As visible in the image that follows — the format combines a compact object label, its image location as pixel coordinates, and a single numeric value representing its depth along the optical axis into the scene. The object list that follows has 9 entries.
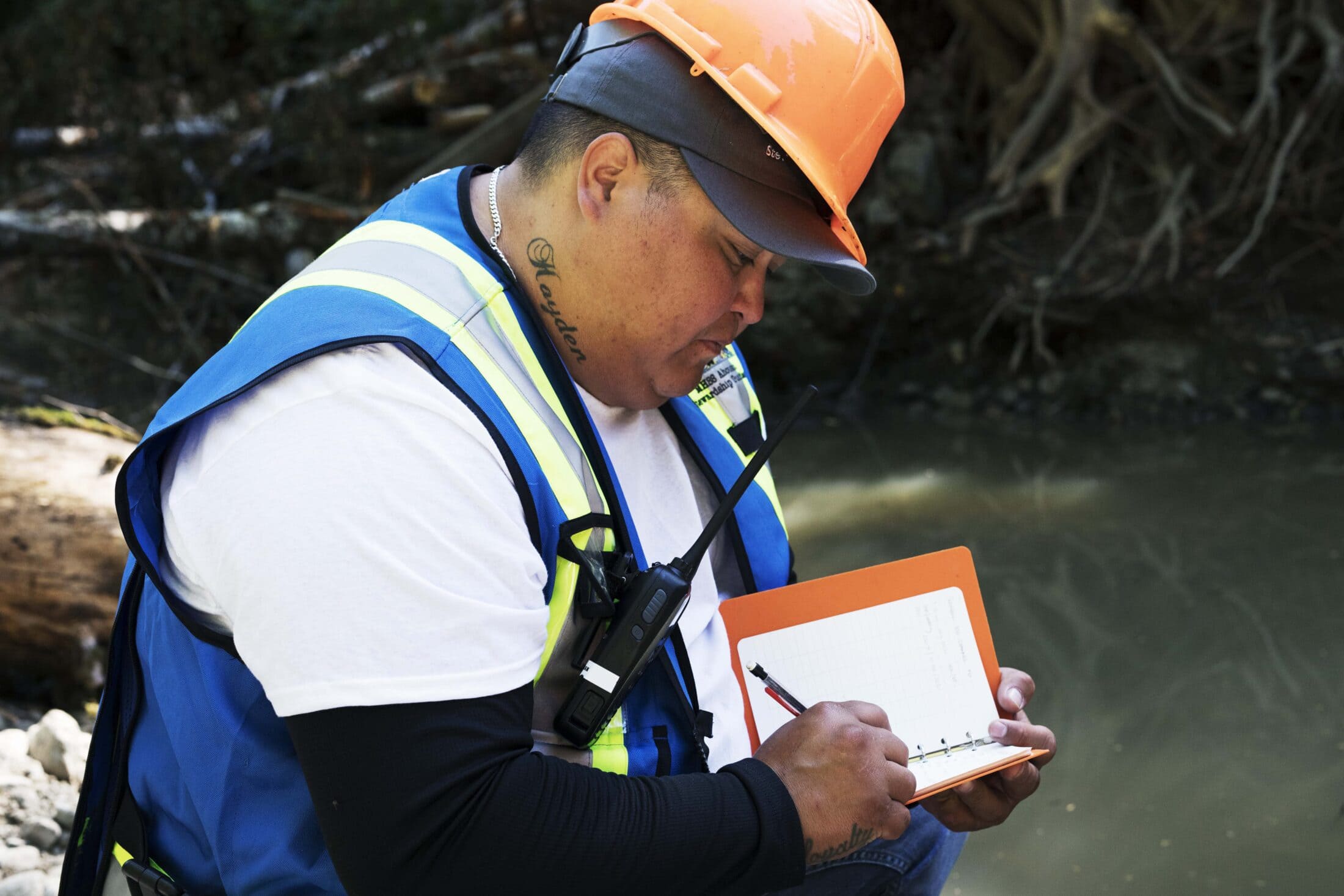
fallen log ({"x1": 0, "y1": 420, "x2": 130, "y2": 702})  2.46
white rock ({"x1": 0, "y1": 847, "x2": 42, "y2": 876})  1.96
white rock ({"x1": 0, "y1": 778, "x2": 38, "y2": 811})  2.14
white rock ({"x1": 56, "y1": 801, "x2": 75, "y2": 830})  2.14
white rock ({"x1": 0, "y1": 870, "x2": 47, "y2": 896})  1.83
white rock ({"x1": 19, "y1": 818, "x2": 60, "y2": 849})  2.07
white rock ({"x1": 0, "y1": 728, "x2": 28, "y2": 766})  2.26
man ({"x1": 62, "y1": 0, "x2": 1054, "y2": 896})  0.95
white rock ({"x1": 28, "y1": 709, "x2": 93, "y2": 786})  2.25
